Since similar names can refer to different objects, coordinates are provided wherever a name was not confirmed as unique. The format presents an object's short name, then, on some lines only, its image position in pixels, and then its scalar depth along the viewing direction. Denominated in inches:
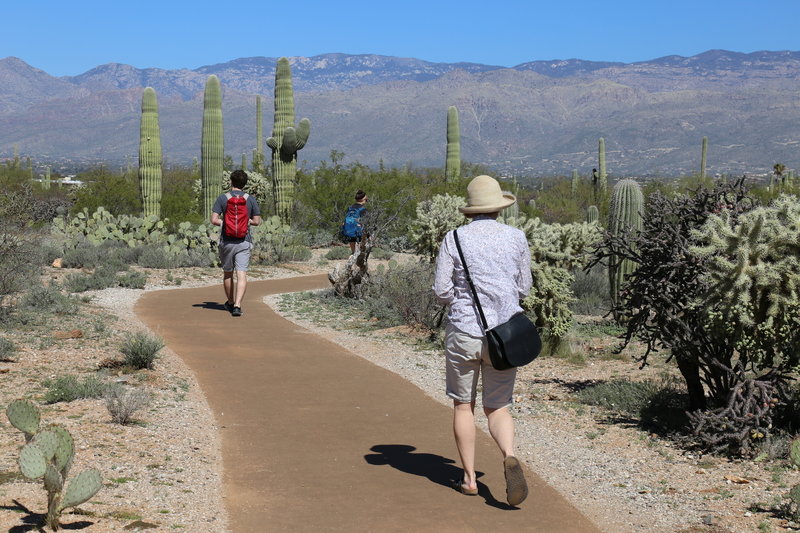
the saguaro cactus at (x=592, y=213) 1080.8
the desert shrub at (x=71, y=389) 308.2
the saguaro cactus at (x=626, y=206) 604.7
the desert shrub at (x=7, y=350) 360.4
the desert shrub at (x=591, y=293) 652.7
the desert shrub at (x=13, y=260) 448.5
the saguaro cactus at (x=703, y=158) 1964.3
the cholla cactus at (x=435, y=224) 642.8
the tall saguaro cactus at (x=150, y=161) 1003.9
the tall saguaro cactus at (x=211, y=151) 999.9
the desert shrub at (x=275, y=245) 868.6
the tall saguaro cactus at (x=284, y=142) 1043.3
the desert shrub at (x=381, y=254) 974.3
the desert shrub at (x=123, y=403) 283.6
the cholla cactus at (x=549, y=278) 445.7
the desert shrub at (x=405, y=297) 506.9
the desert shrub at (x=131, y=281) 660.7
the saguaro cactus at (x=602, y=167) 1529.8
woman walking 226.8
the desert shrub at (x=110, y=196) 1131.9
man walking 499.2
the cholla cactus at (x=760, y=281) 267.6
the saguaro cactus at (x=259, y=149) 1429.6
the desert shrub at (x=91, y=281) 628.8
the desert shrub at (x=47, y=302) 482.9
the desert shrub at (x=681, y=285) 300.5
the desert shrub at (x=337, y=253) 960.5
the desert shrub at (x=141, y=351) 361.4
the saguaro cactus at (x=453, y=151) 1295.5
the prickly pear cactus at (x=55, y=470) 193.8
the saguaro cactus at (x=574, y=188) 1839.3
